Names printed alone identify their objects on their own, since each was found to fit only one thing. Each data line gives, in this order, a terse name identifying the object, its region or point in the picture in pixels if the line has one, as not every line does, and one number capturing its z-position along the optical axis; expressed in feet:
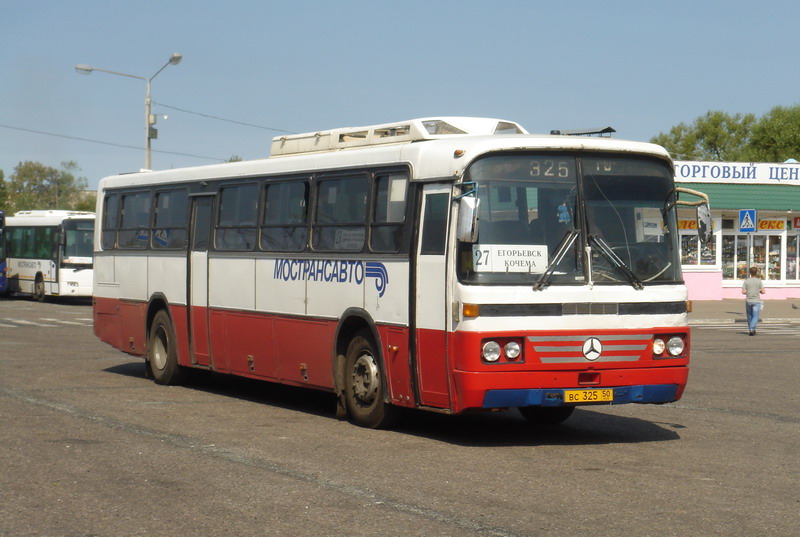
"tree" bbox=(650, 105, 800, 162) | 297.33
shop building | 152.46
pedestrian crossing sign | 118.83
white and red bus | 36.37
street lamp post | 156.56
